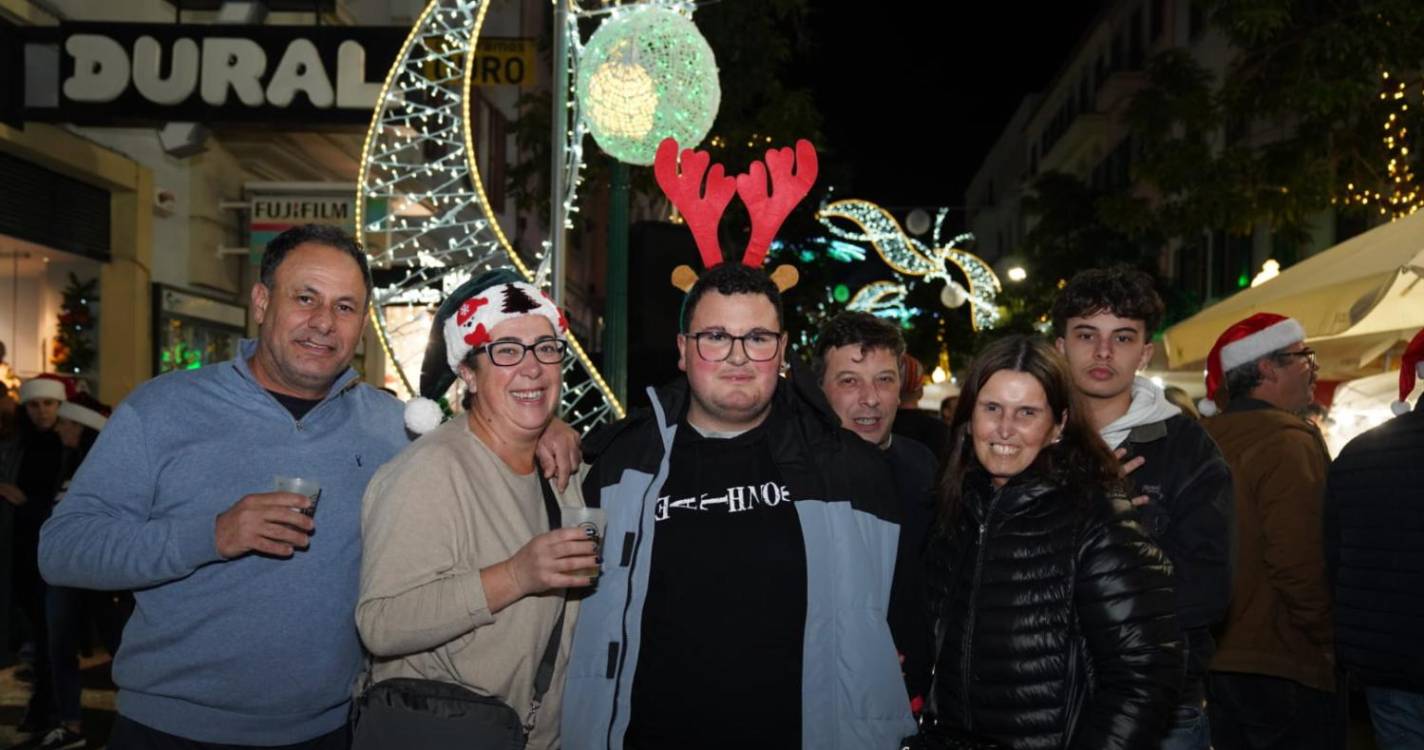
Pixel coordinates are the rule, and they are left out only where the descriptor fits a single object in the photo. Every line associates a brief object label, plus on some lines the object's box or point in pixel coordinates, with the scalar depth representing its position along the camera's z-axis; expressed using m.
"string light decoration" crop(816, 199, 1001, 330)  23.02
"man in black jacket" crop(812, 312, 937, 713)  4.14
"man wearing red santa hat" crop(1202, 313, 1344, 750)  4.53
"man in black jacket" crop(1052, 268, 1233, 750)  3.45
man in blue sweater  3.01
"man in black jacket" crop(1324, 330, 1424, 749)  3.91
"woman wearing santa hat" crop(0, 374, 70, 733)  8.12
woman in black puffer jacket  2.83
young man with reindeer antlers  3.20
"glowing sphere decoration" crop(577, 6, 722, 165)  6.89
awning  5.78
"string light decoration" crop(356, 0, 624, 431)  7.10
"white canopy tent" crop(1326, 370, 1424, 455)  8.92
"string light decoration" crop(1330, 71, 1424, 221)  9.95
